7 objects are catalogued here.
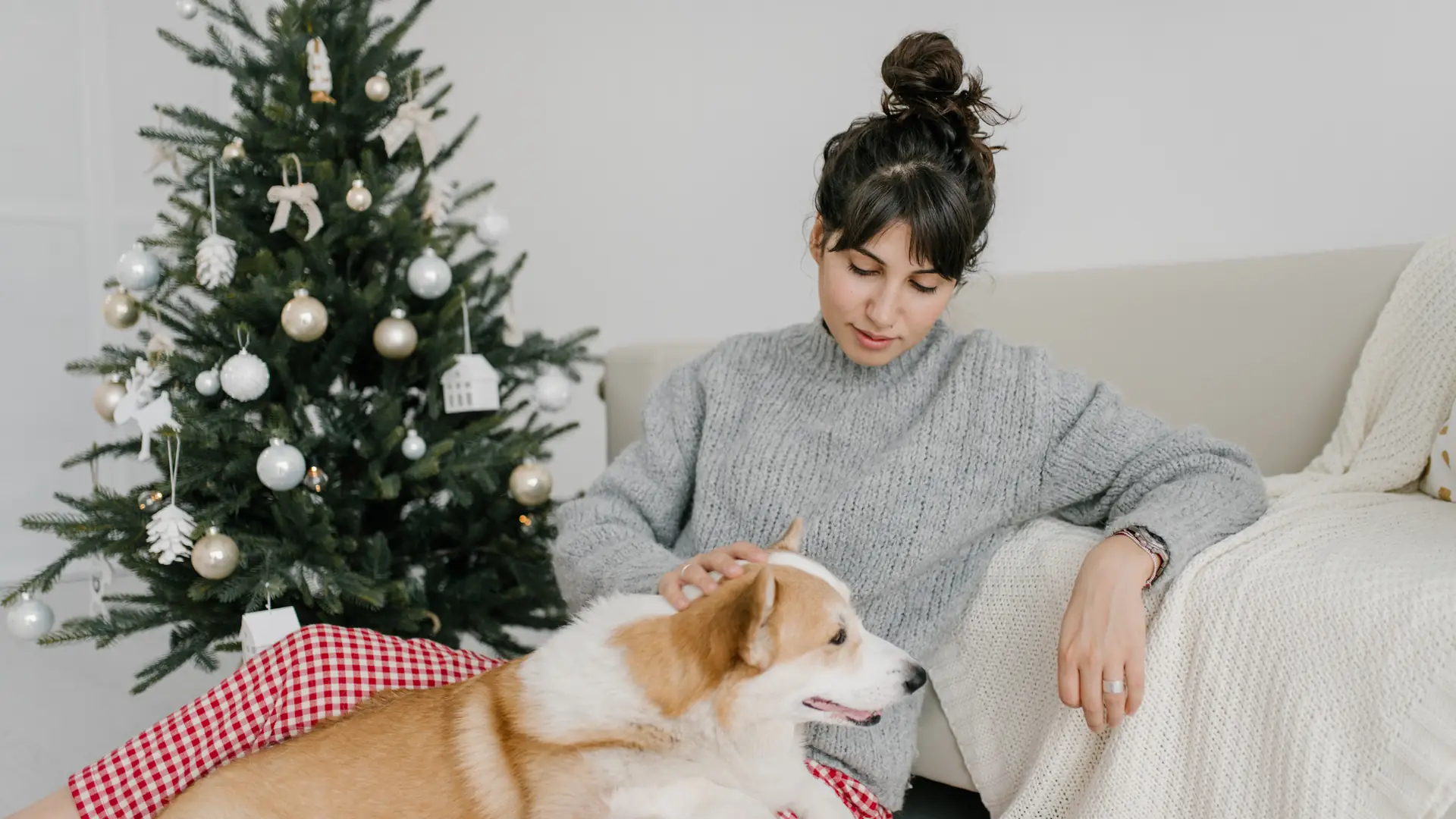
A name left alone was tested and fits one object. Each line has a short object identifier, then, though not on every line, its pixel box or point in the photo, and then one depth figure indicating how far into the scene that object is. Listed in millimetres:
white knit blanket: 1030
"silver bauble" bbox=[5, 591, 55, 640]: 2035
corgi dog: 1145
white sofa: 1771
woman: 1336
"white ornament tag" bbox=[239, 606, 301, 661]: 1829
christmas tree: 1964
